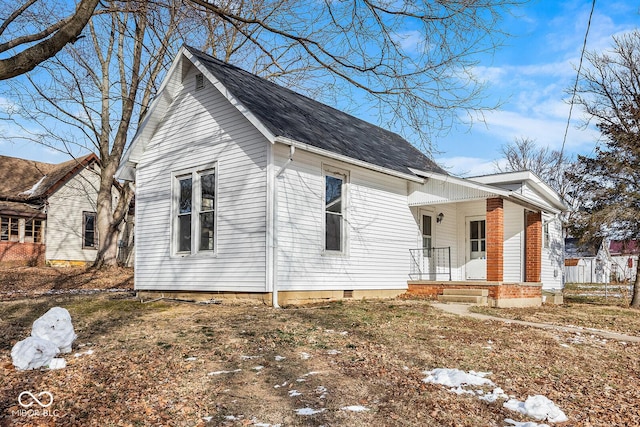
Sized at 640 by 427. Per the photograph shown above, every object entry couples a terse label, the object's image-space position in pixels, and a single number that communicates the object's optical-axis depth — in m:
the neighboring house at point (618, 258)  18.45
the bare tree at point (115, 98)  20.31
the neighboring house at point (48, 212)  25.69
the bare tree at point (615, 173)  16.22
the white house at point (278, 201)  10.74
